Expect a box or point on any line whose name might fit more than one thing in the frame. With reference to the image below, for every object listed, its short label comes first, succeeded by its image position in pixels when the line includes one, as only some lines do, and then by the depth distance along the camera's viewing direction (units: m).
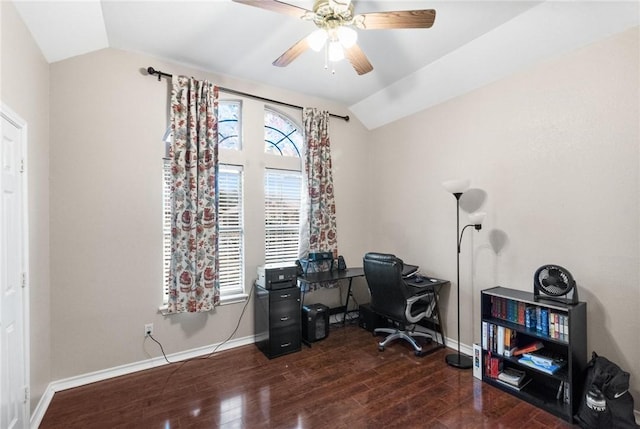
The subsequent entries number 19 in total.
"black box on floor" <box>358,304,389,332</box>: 3.77
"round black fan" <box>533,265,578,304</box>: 2.27
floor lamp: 2.87
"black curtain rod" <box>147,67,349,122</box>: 2.88
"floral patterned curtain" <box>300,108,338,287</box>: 3.83
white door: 1.67
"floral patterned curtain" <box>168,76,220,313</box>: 2.88
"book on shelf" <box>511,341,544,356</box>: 2.50
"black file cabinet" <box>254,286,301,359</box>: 3.11
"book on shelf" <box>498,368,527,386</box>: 2.47
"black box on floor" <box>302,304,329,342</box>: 3.42
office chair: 3.02
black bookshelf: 2.19
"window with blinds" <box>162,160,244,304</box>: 3.36
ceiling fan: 1.80
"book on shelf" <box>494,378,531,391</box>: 2.45
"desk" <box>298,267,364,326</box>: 3.44
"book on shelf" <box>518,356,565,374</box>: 2.26
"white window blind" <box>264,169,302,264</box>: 3.72
